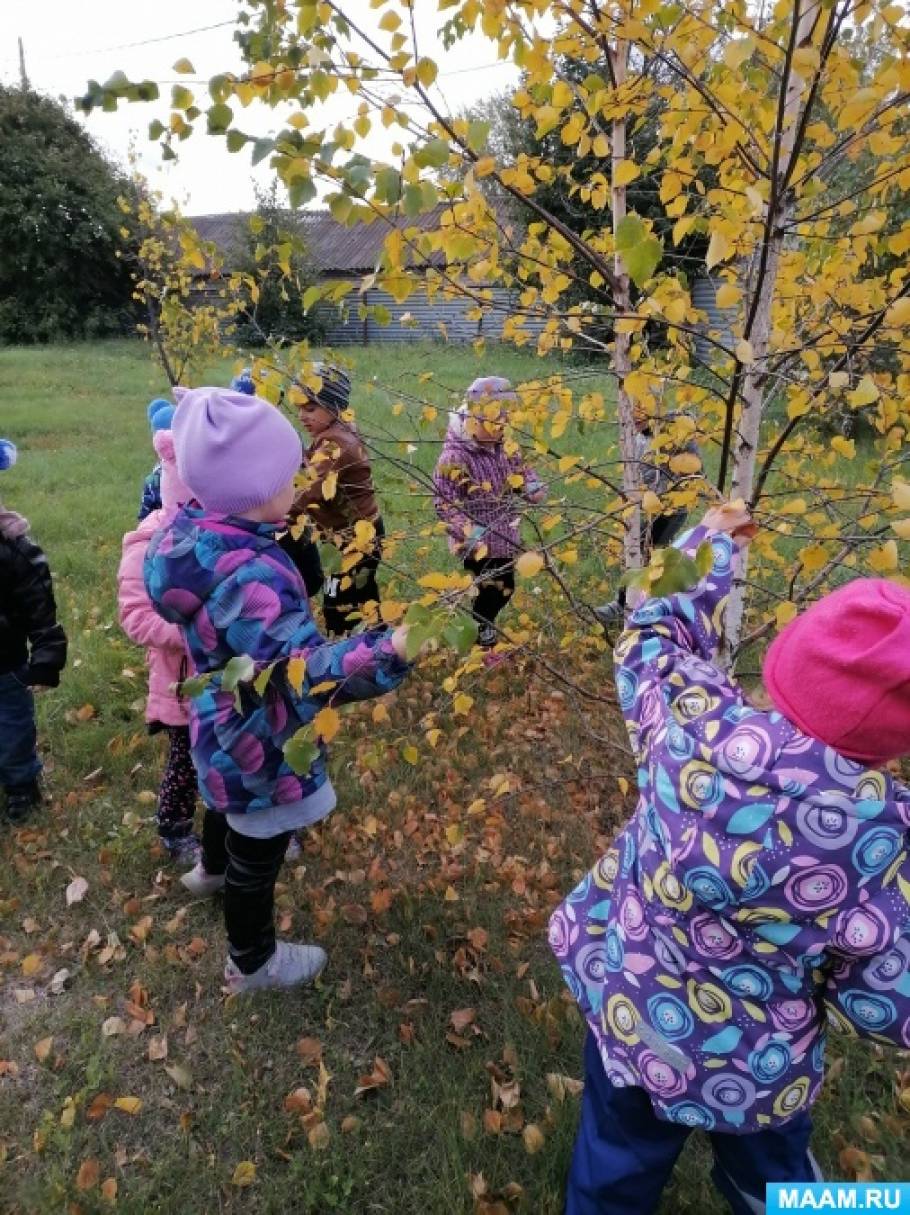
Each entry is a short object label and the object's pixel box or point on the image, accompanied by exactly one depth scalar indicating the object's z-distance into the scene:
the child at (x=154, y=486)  3.17
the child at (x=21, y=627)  3.10
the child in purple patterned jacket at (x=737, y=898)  1.13
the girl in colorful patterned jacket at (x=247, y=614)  1.91
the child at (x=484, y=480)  2.45
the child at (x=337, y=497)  3.12
